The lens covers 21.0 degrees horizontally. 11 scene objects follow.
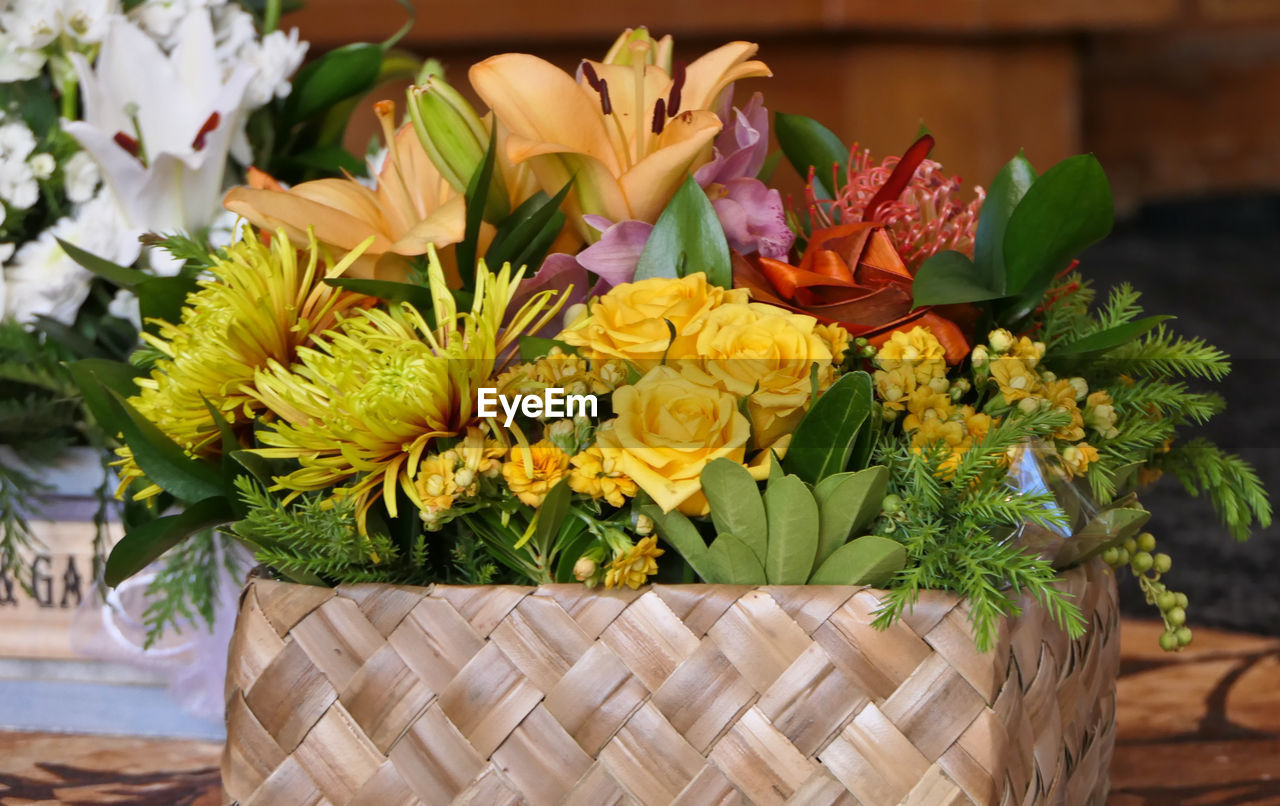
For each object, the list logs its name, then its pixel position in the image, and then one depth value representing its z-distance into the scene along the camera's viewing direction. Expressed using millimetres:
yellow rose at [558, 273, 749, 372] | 1180
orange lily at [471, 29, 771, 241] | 1224
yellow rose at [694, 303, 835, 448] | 1173
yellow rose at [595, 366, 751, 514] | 1164
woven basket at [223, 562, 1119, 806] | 1163
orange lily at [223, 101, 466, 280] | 1218
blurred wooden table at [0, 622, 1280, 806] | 1344
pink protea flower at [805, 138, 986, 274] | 1286
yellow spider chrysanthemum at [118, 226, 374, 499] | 1217
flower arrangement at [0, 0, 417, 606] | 1424
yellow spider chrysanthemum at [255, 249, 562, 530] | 1176
